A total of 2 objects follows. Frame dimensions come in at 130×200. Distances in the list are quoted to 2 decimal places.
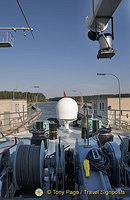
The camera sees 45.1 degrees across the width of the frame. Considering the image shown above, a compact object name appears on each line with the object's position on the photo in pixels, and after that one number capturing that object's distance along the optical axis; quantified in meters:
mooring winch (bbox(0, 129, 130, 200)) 2.38
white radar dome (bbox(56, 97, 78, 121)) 6.20
